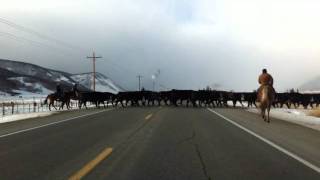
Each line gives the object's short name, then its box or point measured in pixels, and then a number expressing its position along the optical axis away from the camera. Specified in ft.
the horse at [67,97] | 141.59
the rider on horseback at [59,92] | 141.49
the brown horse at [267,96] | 73.06
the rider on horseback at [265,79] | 72.72
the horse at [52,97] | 139.27
